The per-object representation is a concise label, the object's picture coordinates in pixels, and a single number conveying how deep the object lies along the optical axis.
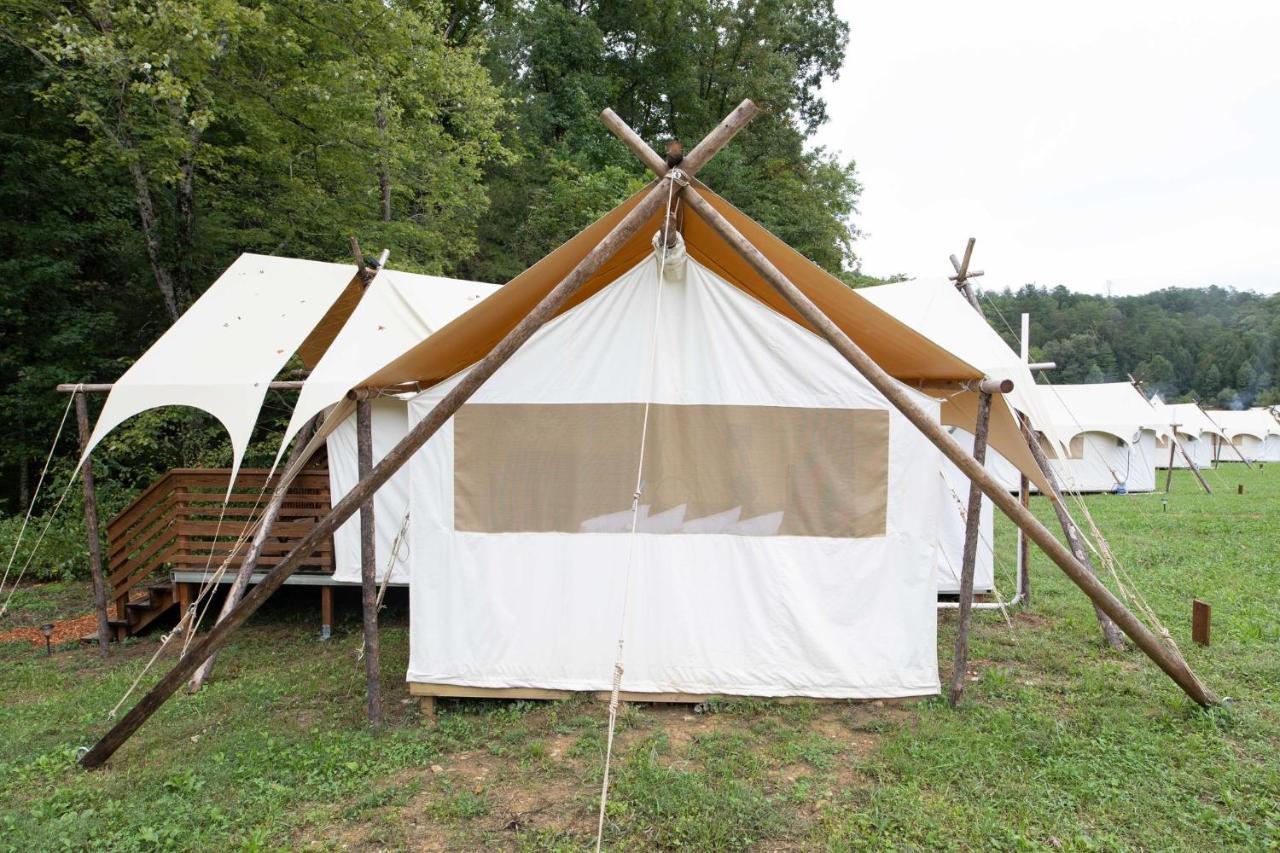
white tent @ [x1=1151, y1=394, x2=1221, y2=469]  21.89
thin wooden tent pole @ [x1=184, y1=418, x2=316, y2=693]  4.71
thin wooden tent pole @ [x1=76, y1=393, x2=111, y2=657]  5.99
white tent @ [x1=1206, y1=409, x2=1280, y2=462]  29.70
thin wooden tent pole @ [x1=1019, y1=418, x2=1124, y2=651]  4.85
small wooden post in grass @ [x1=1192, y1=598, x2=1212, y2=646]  5.21
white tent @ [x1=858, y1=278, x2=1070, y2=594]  6.14
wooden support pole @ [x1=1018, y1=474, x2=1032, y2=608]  6.68
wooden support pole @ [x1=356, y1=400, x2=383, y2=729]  4.13
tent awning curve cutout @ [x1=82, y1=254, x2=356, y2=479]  4.95
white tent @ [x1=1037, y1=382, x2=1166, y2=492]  17.25
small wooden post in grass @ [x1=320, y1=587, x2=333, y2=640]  6.47
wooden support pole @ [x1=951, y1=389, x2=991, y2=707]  4.32
